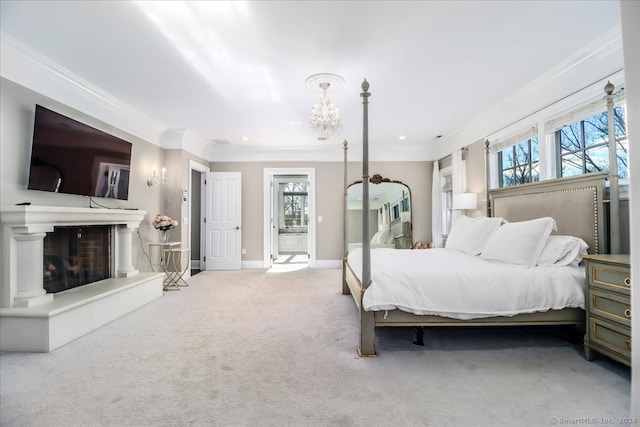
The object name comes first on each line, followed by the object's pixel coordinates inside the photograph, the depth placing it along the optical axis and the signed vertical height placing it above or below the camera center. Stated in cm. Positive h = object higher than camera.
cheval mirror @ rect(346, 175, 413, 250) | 637 +5
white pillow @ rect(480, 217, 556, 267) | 261 -23
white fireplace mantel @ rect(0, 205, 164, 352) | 238 -75
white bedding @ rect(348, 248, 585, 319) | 227 -58
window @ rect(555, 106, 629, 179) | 256 +70
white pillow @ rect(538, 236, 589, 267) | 246 -29
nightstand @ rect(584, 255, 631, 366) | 189 -61
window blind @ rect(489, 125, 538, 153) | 353 +100
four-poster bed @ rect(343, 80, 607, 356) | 230 -19
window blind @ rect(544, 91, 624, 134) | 257 +99
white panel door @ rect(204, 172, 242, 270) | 609 -12
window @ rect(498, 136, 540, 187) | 365 +70
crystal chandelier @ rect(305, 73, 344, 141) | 311 +111
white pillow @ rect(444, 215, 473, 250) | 386 -22
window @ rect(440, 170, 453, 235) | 576 +36
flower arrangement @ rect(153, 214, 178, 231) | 444 -11
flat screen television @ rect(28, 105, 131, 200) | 271 +60
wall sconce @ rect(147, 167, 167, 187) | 464 +60
